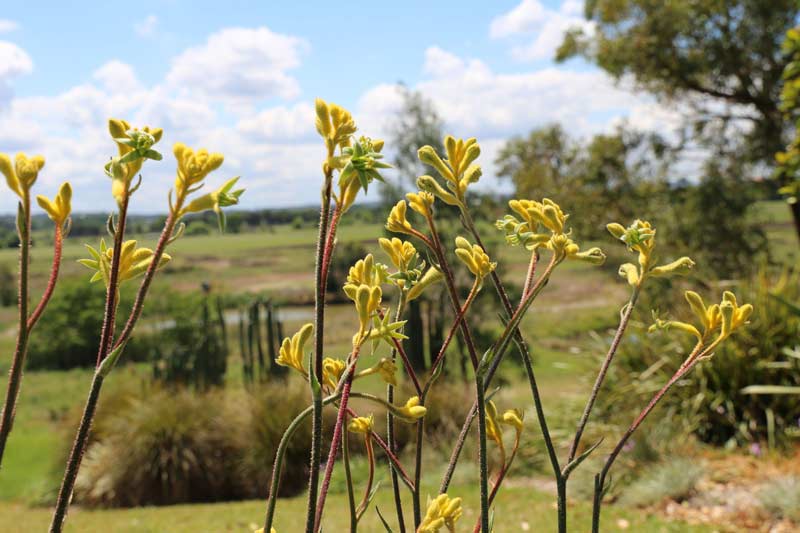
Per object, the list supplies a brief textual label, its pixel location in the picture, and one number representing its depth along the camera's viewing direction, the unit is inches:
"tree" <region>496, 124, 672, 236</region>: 391.2
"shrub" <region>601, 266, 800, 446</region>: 204.2
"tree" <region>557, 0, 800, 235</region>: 346.9
